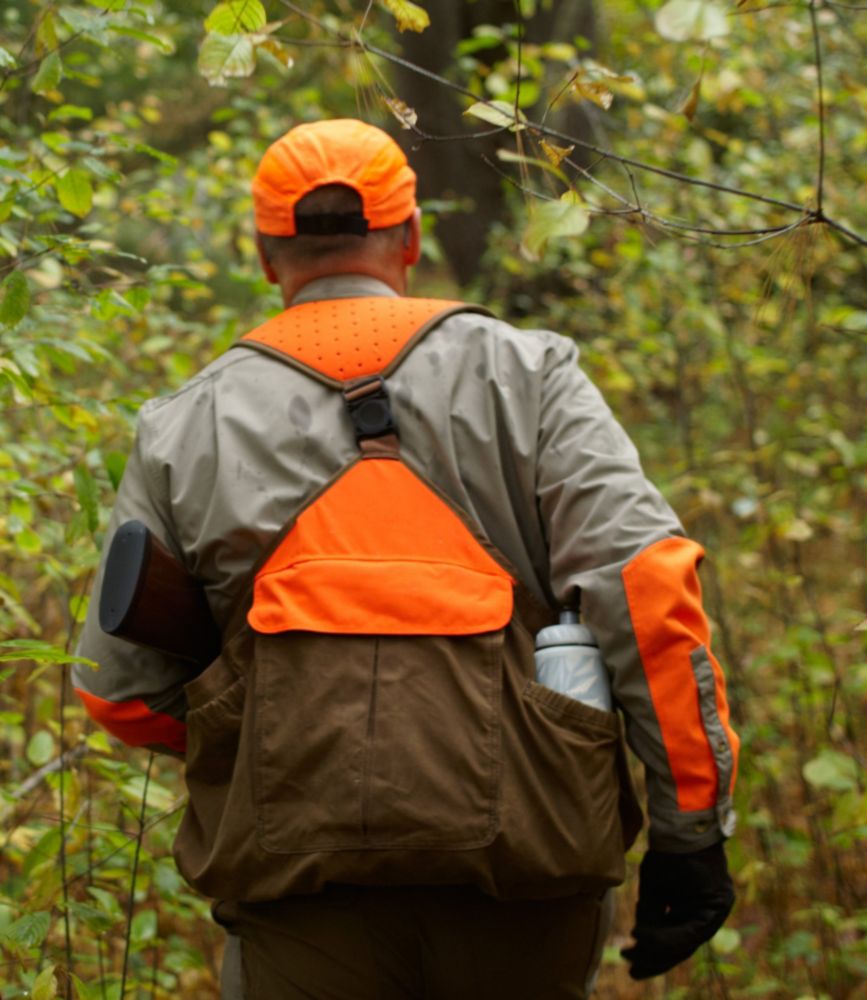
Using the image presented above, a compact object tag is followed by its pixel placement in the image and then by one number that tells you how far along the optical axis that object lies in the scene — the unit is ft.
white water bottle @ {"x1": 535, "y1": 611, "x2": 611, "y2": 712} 12.55
